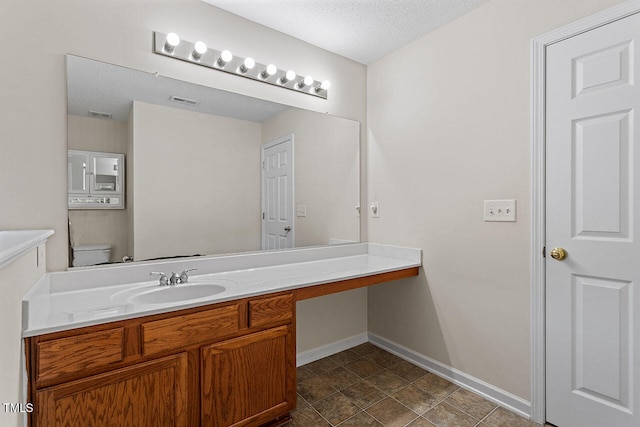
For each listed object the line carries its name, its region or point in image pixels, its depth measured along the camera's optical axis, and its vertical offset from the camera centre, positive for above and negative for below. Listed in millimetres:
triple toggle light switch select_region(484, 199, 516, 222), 1819 +3
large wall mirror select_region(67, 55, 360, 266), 1656 +285
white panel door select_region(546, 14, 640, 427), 1445 -80
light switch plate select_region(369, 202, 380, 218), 2656 +12
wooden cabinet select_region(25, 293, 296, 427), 1145 -650
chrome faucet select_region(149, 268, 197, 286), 1673 -354
